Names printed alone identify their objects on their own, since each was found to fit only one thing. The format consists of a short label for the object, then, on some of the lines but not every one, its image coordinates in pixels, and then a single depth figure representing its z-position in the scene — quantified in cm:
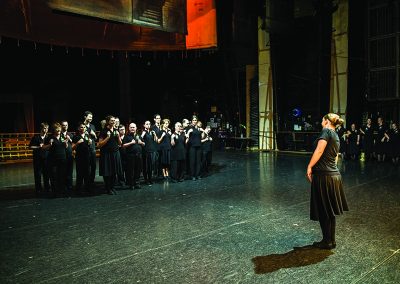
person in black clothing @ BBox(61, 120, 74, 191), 937
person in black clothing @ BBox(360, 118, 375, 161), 1495
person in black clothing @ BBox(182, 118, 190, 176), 1126
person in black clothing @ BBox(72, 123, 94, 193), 930
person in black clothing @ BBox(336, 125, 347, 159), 1564
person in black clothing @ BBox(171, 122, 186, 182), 1082
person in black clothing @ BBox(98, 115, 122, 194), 880
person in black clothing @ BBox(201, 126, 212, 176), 1189
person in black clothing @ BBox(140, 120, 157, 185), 1052
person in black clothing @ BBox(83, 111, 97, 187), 958
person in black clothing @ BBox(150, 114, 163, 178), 1090
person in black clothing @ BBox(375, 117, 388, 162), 1445
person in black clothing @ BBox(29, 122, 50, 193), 959
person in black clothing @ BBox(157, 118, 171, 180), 1095
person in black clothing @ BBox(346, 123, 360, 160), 1545
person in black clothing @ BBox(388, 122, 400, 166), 1411
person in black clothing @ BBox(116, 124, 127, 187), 965
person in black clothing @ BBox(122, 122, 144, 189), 952
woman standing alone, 463
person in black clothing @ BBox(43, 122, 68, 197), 920
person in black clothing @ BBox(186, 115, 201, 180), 1108
